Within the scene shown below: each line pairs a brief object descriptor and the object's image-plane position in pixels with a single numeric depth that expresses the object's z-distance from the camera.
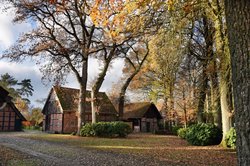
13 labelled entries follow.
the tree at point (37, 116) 56.73
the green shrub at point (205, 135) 18.47
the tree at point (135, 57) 33.75
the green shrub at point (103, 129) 27.31
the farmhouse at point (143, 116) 46.88
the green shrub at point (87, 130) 27.74
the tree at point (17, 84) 64.13
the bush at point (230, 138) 15.89
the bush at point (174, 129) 37.59
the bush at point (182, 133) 25.86
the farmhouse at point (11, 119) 40.94
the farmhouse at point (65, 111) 40.28
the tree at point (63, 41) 25.72
